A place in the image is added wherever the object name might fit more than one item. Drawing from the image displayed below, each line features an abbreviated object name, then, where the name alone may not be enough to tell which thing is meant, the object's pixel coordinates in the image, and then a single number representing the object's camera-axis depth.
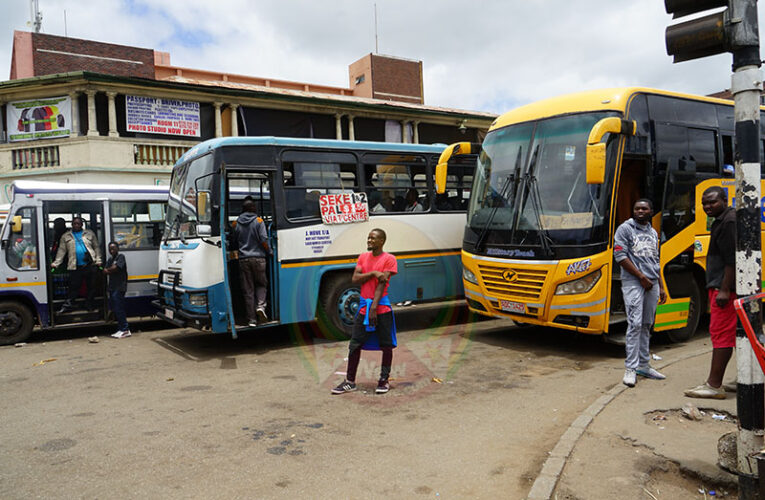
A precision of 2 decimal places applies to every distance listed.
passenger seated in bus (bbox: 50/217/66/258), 10.08
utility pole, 3.43
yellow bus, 7.23
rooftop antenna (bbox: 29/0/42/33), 27.98
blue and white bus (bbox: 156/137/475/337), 8.02
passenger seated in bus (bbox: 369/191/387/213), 9.44
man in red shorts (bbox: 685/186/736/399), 5.34
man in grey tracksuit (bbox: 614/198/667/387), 6.22
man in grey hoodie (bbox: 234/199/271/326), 8.27
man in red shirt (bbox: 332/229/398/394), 5.98
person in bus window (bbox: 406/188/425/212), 9.89
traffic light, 3.44
